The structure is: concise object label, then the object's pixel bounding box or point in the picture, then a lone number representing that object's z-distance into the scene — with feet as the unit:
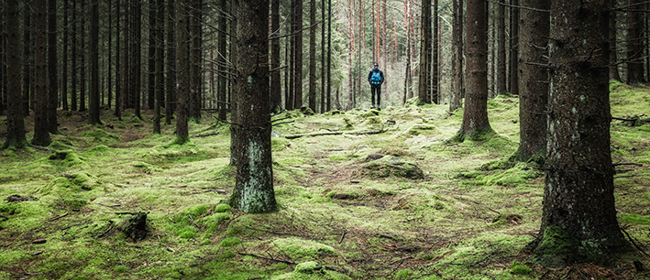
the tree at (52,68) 53.67
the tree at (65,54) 80.94
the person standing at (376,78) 73.67
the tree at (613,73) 55.02
